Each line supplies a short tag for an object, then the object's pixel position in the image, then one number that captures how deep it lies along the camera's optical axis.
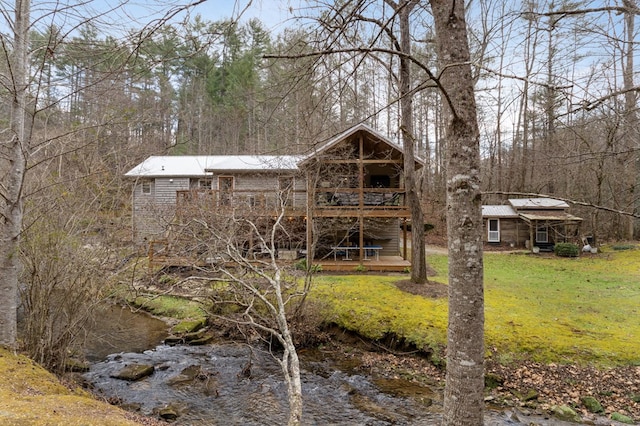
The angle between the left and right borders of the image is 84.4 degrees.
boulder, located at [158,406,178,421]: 5.50
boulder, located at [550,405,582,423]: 5.21
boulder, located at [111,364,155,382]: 6.81
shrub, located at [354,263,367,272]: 13.86
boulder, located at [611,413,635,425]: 5.05
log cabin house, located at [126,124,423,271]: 11.82
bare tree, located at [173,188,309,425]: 7.43
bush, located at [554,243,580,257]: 17.70
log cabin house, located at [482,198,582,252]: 19.97
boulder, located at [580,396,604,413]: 5.35
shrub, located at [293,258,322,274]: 13.05
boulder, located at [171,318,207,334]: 9.45
